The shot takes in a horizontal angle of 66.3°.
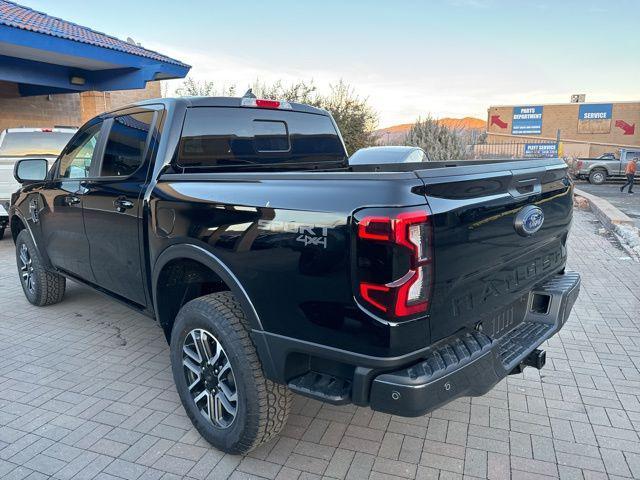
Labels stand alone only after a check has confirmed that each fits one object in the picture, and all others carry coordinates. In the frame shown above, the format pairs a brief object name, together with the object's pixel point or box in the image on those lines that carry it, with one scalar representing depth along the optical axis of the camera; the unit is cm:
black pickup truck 204
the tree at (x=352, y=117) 2097
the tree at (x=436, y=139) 1661
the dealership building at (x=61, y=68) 1070
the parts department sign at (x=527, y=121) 5156
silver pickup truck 2270
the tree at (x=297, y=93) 2153
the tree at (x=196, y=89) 2141
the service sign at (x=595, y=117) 4972
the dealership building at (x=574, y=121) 4928
